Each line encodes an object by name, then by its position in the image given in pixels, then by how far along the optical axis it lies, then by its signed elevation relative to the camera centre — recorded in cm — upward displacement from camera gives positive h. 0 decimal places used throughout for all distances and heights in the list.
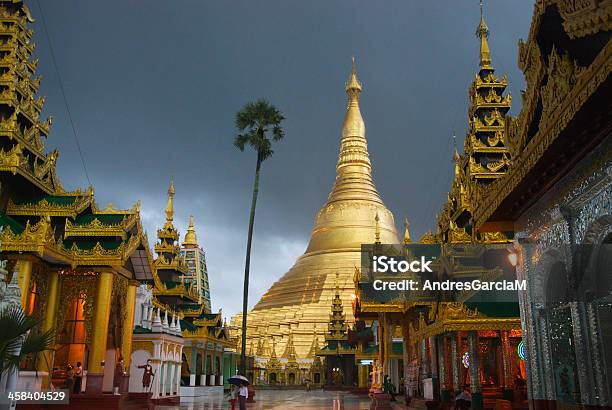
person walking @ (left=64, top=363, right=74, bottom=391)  1745 -45
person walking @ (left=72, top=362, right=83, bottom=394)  1803 -43
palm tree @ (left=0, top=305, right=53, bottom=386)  734 +35
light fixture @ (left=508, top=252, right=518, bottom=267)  967 +180
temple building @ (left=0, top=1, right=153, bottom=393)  1619 +354
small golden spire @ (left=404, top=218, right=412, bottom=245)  2667 +606
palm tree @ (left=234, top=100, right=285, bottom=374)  2716 +1102
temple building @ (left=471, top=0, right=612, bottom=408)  594 +210
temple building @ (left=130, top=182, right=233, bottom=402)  2209 +136
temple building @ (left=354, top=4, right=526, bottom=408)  1609 +213
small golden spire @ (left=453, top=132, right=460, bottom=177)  2335 +826
